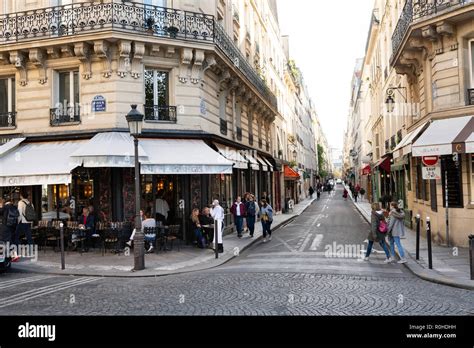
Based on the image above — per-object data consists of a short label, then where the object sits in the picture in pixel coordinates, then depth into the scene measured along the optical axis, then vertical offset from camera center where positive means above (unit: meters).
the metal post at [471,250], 9.12 -1.39
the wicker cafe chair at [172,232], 14.43 -1.37
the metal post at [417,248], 11.95 -1.70
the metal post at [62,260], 11.37 -1.71
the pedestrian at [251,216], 18.03 -1.12
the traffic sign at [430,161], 13.87 +0.71
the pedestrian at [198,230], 14.95 -1.35
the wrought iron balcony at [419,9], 13.77 +5.71
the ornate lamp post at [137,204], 11.27 -0.35
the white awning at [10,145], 15.03 +1.66
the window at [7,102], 16.33 +3.35
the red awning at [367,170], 39.62 +1.35
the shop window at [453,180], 13.94 +0.09
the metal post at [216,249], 13.10 -1.76
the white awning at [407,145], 15.39 +1.43
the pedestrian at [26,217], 13.42 -0.70
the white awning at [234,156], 17.53 +1.36
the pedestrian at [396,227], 11.95 -1.13
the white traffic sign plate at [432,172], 13.60 +0.35
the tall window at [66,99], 15.63 +3.28
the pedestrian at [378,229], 11.93 -1.18
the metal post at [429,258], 10.63 -1.75
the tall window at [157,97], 15.78 +3.29
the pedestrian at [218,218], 13.85 -0.93
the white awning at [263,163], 24.93 +1.42
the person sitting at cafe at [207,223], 15.21 -1.16
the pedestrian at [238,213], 17.98 -0.98
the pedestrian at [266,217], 17.42 -1.12
